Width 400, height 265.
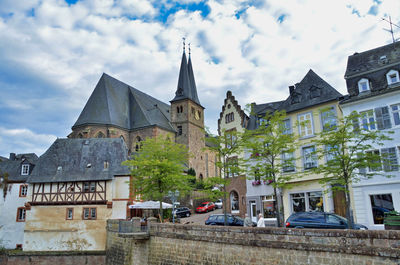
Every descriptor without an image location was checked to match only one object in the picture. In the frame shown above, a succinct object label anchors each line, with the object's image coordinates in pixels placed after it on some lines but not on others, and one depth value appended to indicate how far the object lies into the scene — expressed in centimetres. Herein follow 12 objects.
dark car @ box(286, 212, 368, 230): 1455
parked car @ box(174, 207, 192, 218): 3562
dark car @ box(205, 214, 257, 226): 2082
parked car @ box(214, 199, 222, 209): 4230
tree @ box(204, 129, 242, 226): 1948
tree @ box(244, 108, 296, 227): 1878
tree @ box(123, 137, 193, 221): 2391
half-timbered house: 2797
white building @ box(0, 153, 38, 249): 3228
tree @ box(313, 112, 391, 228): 1575
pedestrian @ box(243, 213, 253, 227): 1692
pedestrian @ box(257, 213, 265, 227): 1566
